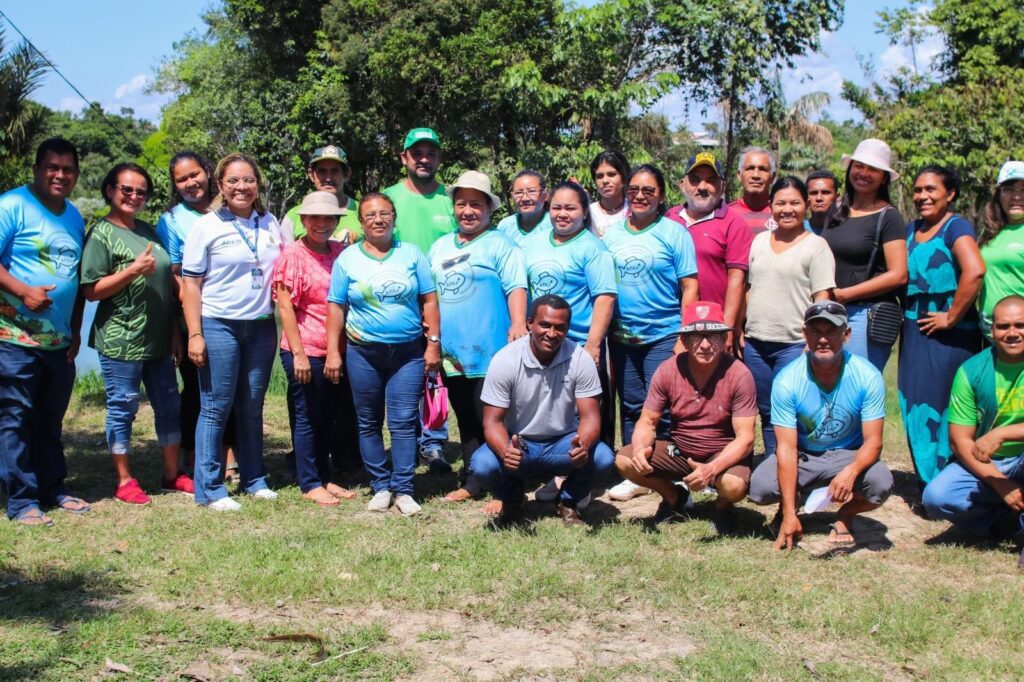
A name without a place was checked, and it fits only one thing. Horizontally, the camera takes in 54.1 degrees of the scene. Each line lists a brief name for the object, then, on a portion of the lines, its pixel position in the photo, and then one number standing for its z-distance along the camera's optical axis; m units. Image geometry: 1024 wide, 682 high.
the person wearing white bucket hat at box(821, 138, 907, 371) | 6.03
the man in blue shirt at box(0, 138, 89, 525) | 5.84
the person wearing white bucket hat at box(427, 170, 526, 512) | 6.22
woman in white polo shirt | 6.13
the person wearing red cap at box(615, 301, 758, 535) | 5.52
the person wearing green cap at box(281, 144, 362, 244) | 6.74
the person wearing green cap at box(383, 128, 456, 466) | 6.81
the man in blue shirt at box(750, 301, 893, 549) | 5.30
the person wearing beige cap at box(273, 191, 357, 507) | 6.26
